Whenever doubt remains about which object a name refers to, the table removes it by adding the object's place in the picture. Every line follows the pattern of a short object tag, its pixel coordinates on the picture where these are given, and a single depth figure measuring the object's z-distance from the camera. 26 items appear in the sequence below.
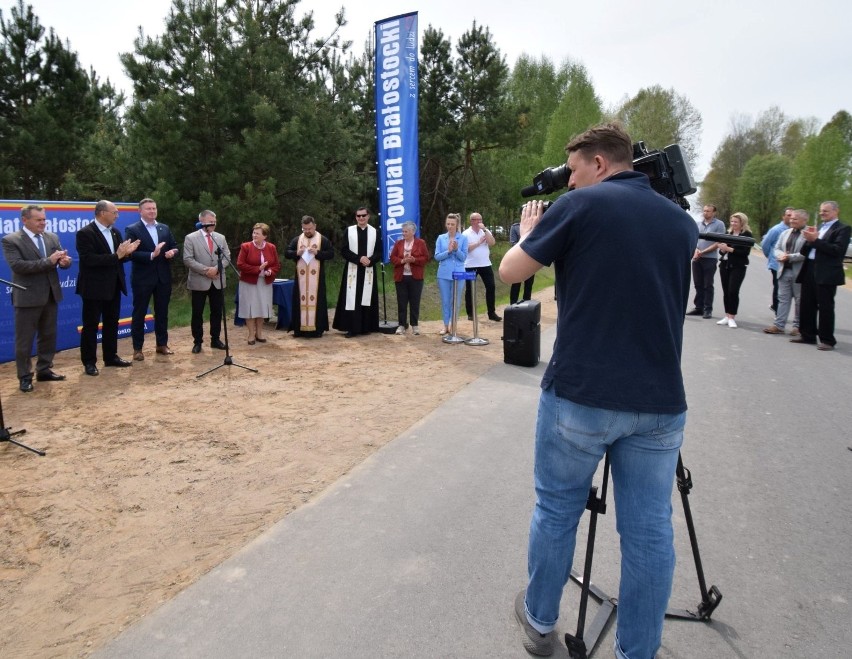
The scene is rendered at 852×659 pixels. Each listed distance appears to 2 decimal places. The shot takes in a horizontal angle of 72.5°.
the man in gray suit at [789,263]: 9.02
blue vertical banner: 10.73
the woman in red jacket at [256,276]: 8.86
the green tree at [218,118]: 11.83
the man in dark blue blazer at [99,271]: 7.04
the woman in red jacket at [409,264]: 9.54
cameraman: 1.96
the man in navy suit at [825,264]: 8.33
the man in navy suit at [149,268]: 7.77
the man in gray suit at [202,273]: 8.23
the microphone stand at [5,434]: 4.71
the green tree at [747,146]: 63.34
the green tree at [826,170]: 40.31
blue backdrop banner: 7.67
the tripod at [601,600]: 2.26
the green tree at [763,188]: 54.44
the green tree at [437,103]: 22.17
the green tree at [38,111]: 13.56
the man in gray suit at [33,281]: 6.41
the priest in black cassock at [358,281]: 9.79
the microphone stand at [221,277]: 7.27
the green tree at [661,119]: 43.91
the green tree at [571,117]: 34.53
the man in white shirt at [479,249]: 9.96
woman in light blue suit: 9.20
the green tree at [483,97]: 22.39
